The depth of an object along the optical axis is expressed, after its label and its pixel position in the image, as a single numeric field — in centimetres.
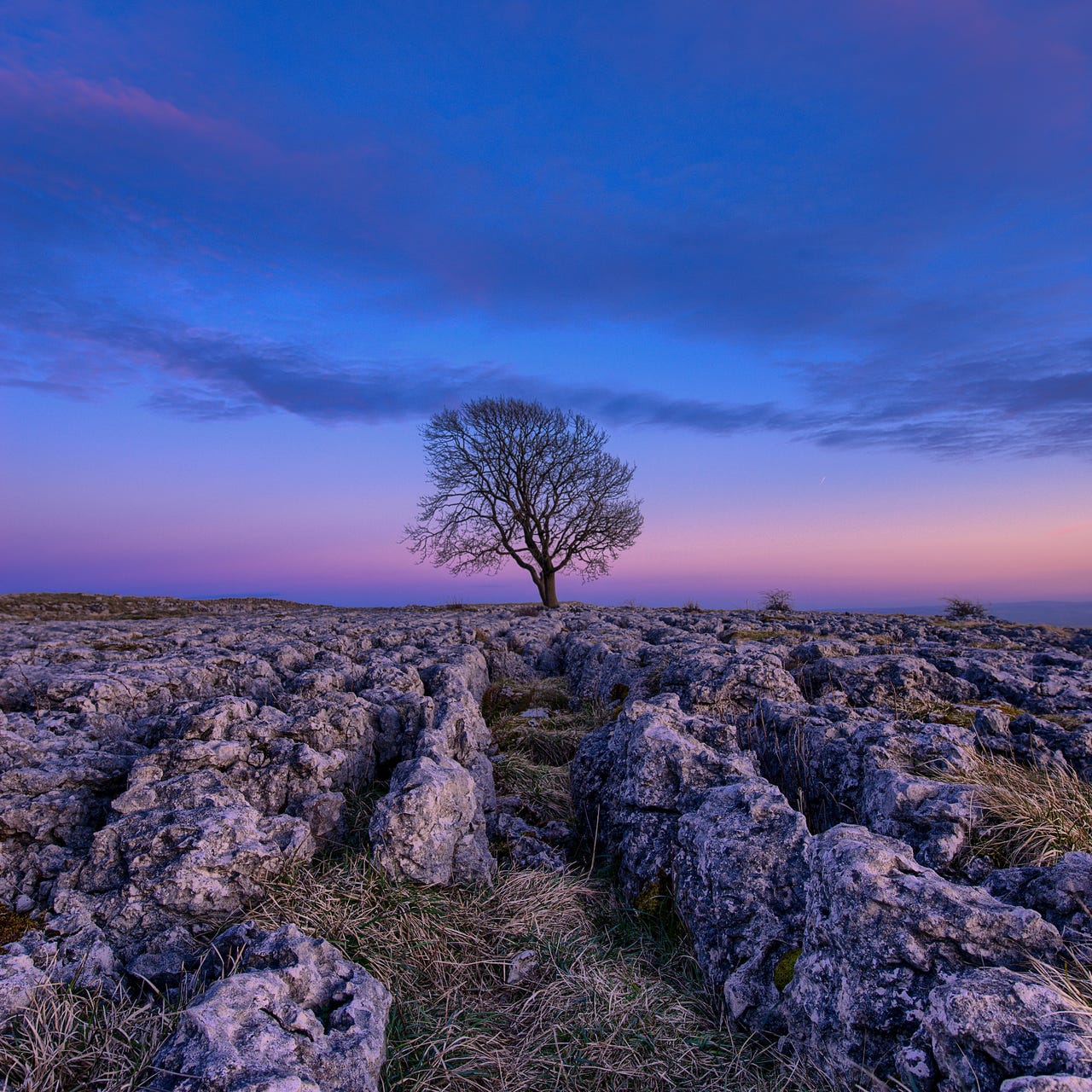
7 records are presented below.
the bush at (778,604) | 3291
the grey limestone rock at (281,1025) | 260
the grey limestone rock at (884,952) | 296
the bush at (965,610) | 2720
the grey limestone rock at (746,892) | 361
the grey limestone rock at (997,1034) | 231
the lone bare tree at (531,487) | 3638
